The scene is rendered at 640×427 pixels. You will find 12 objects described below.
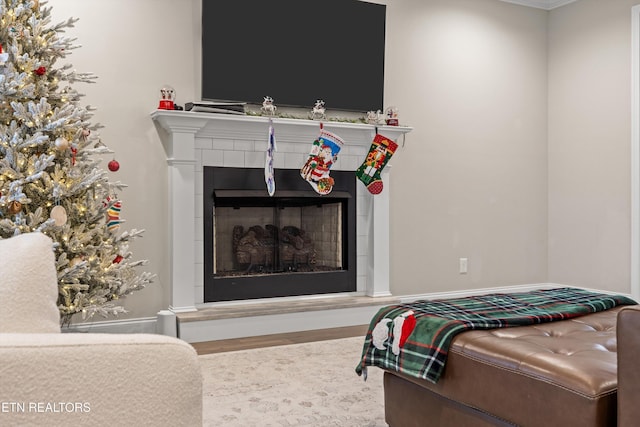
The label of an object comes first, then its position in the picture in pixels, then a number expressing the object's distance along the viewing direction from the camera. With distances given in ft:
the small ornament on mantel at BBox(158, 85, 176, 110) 12.59
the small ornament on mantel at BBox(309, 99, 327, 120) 14.32
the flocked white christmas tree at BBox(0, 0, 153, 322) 9.12
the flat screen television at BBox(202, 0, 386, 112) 13.52
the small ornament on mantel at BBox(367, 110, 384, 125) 14.96
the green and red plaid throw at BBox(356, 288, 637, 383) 6.42
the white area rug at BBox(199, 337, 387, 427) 8.03
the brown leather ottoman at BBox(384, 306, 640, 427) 4.96
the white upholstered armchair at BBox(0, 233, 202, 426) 2.53
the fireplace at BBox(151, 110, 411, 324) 12.86
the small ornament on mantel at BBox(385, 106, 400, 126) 15.08
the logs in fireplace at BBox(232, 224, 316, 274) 14.05
